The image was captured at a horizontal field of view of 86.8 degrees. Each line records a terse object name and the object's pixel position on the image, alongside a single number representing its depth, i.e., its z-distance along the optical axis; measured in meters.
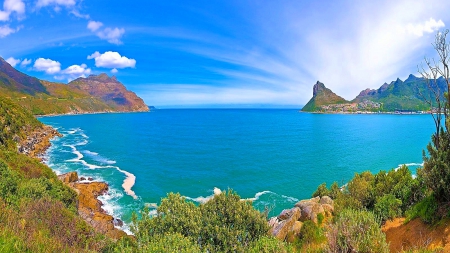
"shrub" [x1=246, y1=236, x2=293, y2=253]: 9.61
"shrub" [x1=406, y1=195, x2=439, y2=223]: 13.49
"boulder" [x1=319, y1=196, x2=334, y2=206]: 26.44
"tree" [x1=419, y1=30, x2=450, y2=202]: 12.79
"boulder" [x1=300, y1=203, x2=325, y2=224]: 21.89
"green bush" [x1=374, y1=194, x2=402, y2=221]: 17.64
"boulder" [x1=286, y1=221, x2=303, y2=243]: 18.83
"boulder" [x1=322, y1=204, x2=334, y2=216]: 23.44
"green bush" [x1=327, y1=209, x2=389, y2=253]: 8.25
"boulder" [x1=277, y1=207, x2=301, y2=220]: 23.02
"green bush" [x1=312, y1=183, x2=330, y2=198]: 32.78
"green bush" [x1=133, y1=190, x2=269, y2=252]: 13.78
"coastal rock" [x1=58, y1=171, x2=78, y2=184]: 43.43
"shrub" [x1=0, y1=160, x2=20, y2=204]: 16.42
